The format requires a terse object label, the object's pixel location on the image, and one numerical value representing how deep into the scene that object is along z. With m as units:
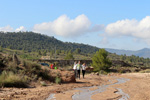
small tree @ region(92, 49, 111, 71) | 50.53
